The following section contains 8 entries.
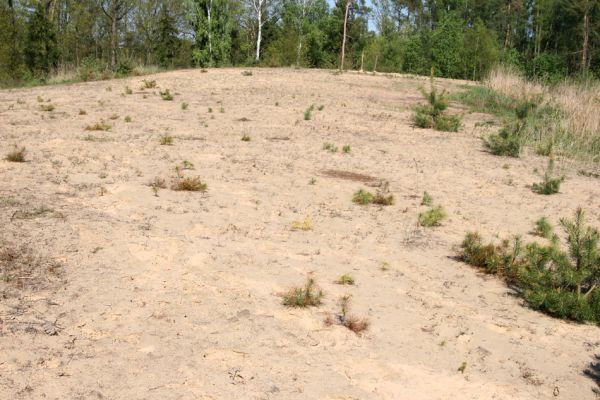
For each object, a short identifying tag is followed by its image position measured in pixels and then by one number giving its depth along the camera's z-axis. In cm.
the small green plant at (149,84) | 1387
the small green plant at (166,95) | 1205
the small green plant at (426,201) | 589
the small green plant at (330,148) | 812
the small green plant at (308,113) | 1059
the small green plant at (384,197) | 581
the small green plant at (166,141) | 758
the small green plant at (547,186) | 662
